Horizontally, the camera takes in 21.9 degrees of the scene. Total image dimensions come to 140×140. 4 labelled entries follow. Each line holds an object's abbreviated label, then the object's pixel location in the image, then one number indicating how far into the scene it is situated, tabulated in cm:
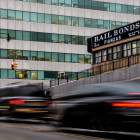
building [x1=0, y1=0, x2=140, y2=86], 5509
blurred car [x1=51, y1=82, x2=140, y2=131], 878
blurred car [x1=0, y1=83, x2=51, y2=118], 1391
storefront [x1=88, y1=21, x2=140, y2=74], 3293
